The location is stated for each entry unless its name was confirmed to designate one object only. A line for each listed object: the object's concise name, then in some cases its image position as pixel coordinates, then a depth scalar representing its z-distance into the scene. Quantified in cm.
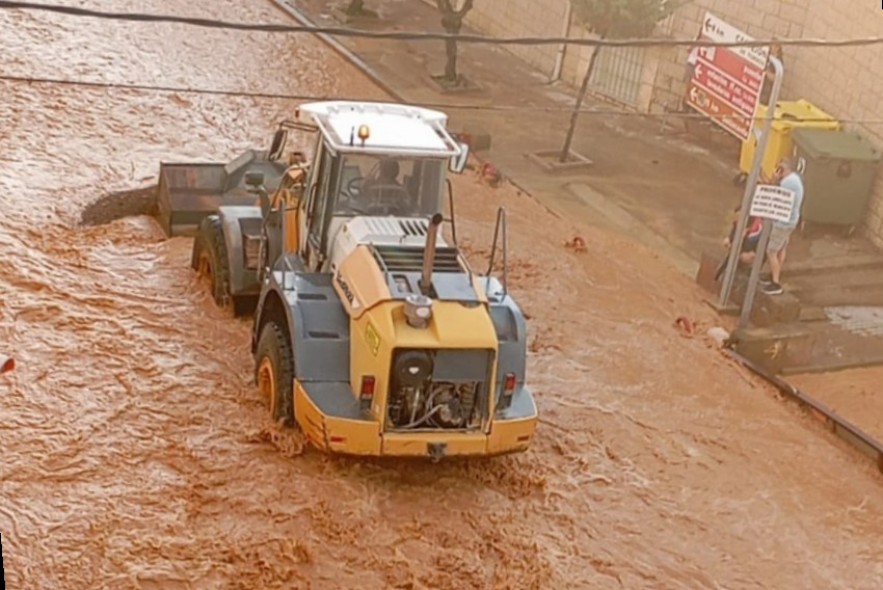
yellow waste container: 1659
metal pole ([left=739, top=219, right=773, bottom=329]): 1302
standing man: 1386
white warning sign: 1266
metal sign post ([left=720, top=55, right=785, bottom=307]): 1359
